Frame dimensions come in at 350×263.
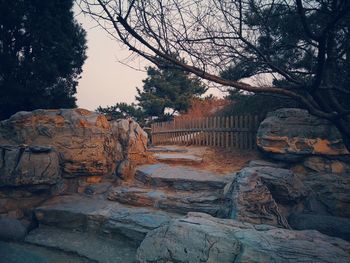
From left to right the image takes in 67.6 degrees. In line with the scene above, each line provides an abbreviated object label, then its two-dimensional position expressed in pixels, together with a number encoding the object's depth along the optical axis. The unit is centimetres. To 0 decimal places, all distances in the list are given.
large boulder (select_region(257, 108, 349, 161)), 557
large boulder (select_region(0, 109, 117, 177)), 510
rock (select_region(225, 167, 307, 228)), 354
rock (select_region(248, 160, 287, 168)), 601
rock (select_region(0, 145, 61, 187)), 432
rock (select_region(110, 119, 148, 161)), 621
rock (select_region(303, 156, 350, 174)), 541
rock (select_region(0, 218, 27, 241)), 387
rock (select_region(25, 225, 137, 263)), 339
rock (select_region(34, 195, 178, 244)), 382
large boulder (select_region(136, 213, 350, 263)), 232
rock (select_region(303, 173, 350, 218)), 450
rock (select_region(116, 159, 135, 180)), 564
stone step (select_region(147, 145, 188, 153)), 842
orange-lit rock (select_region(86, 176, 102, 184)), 538
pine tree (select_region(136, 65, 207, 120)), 1839
